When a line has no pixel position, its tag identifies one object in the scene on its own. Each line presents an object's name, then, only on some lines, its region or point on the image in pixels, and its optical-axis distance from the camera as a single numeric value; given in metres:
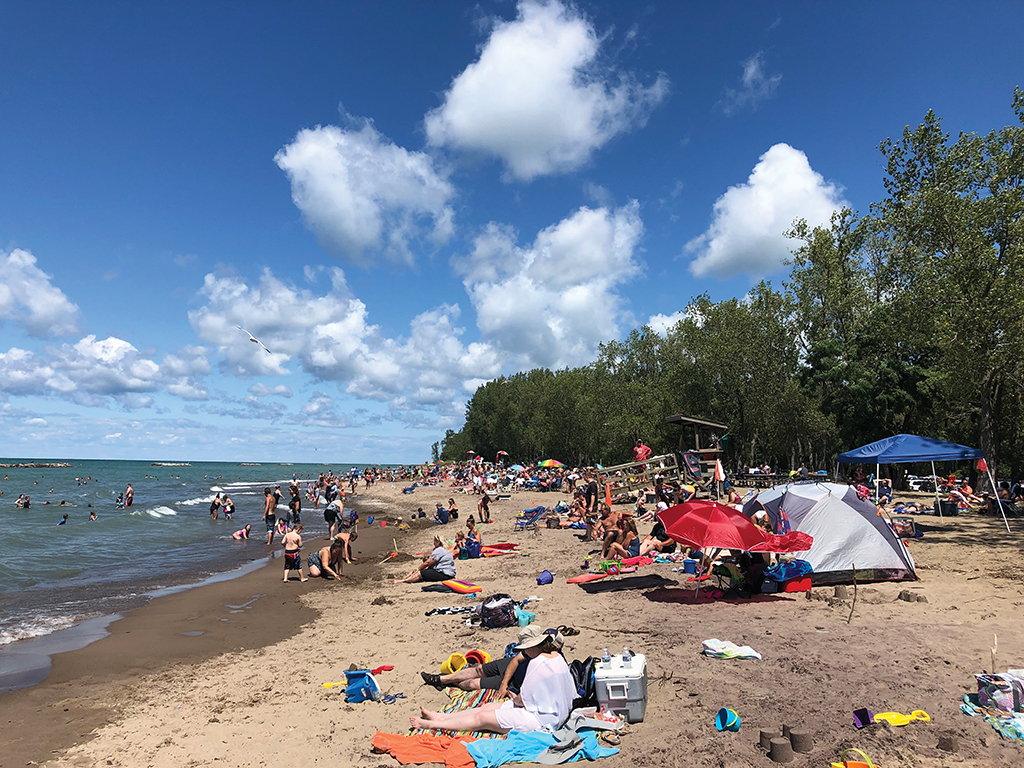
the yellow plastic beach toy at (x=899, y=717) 4.68
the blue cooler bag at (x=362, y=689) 5.92
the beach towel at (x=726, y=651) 6.32
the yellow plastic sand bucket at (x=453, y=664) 6.37
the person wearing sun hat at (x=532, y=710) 4.97
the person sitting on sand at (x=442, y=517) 23.89
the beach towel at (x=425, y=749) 4.59
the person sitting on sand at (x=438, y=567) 11.45
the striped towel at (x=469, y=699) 5.50
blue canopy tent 14.09
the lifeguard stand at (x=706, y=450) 22.74
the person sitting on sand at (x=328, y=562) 13.30
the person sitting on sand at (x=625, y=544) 12.24
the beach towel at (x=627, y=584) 9.90
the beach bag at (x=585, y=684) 5.28
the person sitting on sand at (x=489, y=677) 5.63
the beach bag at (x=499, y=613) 8.03
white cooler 5.05
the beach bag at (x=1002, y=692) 4.69
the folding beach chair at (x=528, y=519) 19.44
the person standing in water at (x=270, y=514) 19.78
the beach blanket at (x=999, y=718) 4.41
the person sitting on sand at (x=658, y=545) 12.40
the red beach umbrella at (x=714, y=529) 7.99
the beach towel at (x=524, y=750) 4.54
